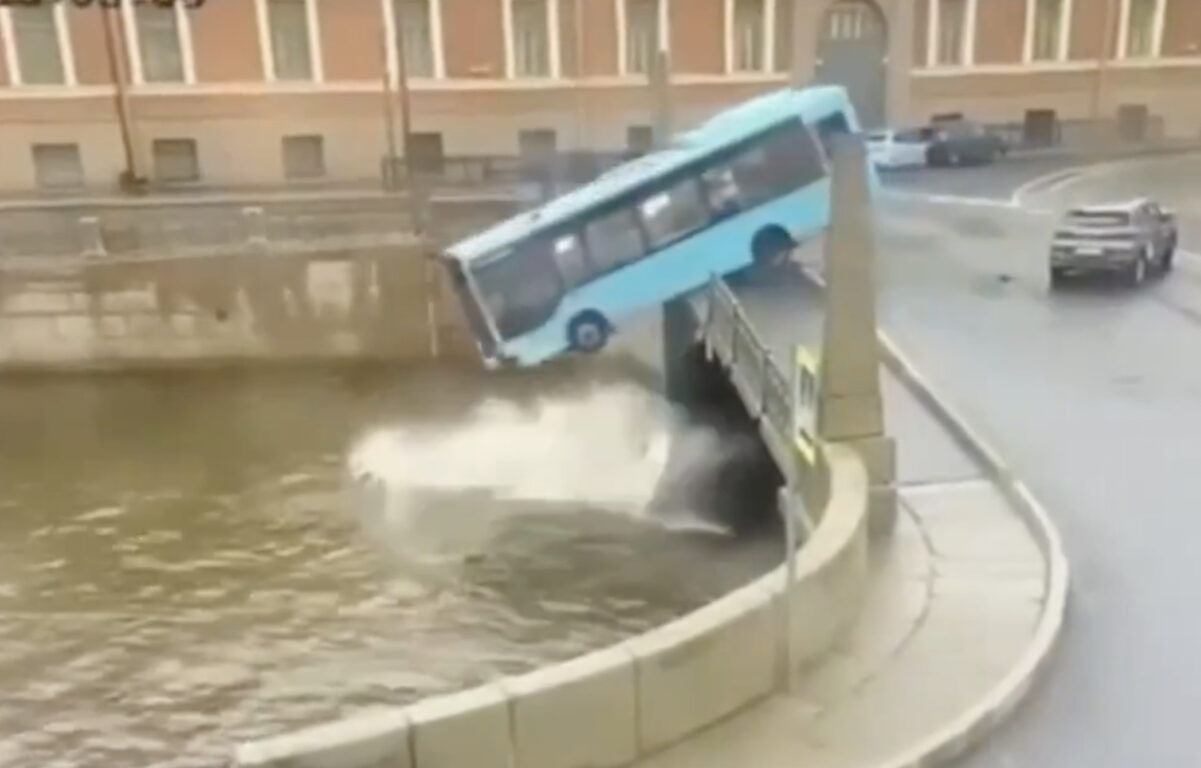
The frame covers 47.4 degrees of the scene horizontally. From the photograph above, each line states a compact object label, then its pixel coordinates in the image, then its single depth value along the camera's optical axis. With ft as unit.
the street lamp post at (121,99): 109.70
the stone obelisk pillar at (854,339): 34.01
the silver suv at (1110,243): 69.72
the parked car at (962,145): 114.83
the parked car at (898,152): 114.11
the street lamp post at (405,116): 106.42
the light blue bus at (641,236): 62.39
